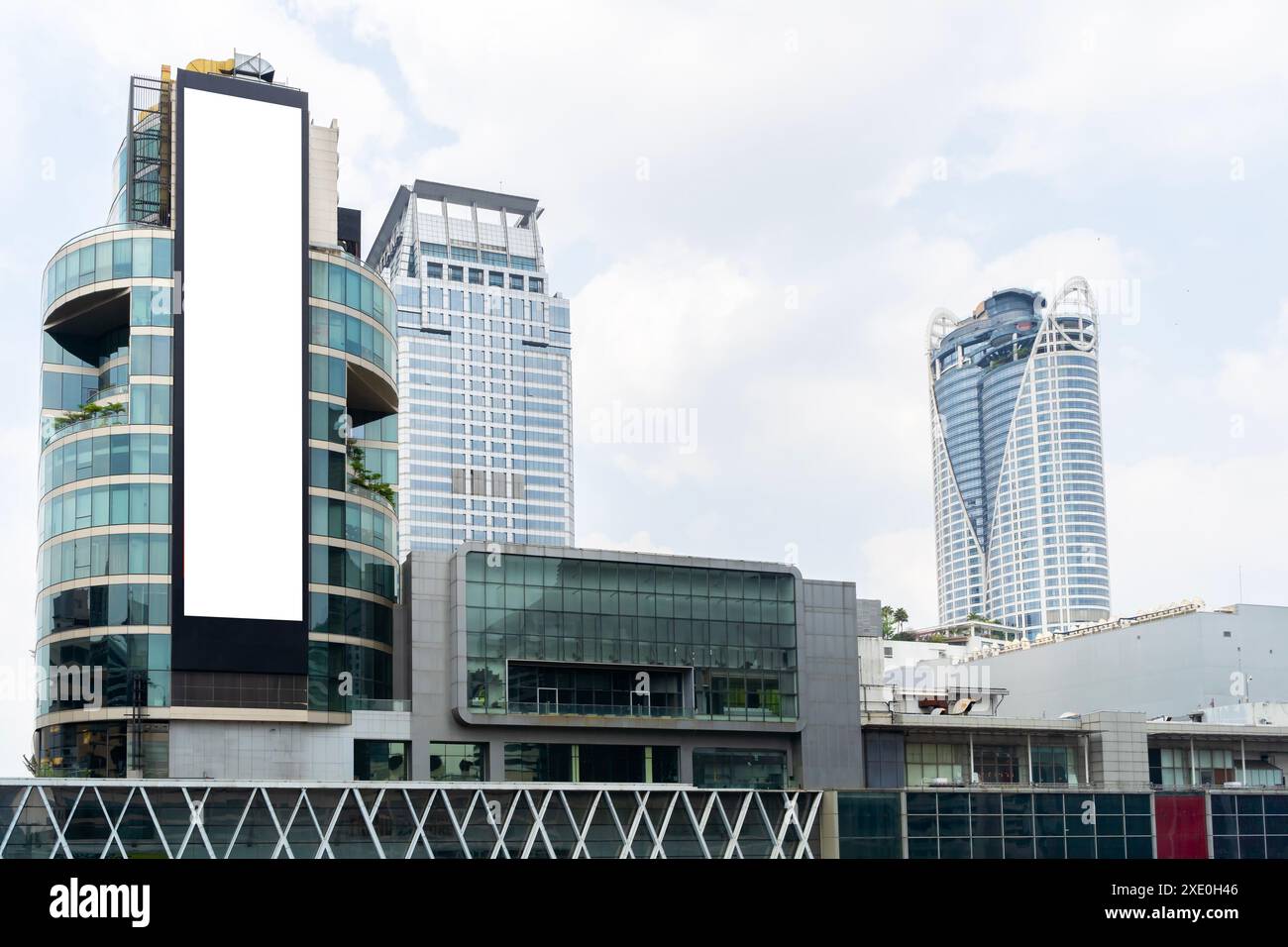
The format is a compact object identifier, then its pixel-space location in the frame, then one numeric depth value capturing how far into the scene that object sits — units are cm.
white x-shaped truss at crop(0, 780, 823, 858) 7906
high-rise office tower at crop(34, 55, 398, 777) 8631
